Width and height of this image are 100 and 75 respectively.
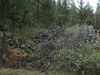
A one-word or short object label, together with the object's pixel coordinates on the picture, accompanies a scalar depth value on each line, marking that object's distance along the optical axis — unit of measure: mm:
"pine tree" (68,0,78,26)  20303
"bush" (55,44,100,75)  5953
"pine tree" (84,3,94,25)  21131
